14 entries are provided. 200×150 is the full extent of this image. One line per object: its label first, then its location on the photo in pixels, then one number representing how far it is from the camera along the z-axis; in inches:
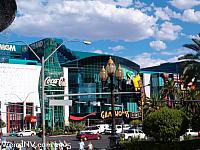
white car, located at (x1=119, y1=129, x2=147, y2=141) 2119.1
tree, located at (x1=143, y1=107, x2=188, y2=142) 1210.0
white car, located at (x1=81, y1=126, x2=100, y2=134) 3090.3
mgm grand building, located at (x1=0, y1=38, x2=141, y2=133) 4055.1
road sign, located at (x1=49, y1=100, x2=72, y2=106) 970.6
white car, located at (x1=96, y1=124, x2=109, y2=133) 3206.9
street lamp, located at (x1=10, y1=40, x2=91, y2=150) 957.2
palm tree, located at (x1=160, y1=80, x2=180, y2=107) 3567.4
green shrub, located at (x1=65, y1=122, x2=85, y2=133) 3567.9
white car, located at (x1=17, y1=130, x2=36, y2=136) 3267.7
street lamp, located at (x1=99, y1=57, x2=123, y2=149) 1103.8
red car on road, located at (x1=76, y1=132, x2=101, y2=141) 2406.5
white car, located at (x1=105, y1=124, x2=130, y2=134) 3003.4
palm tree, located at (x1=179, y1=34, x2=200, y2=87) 1379.2
